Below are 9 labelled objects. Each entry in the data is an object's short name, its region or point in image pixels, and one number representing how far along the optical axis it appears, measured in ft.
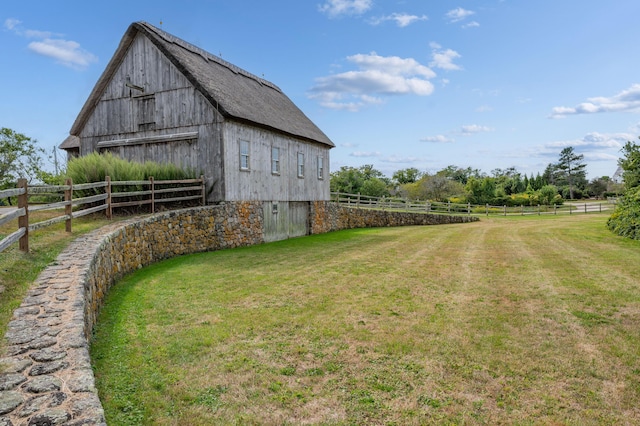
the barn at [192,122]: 51.26
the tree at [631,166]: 53.47
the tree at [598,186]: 229.66
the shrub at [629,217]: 50.30
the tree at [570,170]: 253.61
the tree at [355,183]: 185.16
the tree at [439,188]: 169.48
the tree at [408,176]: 233.14
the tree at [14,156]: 100.37
